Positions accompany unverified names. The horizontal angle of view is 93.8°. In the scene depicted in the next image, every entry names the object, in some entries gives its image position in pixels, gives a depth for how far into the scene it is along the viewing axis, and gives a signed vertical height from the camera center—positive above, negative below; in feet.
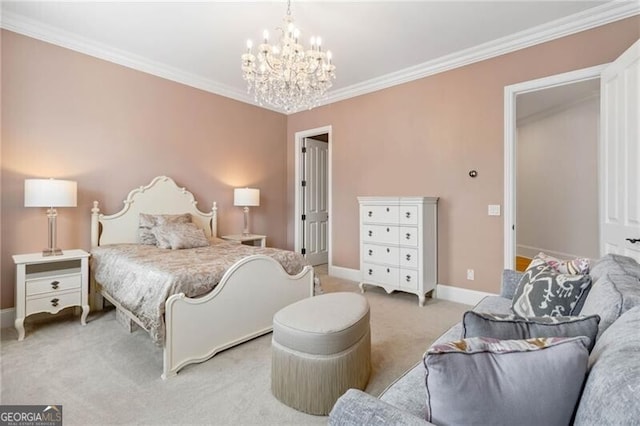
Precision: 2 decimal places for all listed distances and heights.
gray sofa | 1.93 -1.20
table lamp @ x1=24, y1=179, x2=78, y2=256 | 8.43 +0.54
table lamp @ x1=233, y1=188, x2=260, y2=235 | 13.76 +0.73
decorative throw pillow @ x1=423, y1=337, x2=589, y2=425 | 2.24 -1.31
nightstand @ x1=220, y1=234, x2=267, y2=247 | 13.50 -1.18
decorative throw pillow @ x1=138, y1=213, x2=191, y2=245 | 11.00 -0.38
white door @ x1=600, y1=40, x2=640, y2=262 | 6.85 +1.40
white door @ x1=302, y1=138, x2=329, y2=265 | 17.11 +0.70
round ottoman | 5.31 -2.63
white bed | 6.51 -2.30
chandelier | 7.67 +3.84
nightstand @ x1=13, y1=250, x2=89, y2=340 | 8.01 -1.99
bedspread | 6.53 -1.46
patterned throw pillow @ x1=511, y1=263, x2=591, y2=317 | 4.56 -1.33
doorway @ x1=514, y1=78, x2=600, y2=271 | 15.53 +2.32
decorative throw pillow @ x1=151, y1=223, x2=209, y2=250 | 10.19 -0.81
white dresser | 11.03 -1.19
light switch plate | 10.42 +0.10
